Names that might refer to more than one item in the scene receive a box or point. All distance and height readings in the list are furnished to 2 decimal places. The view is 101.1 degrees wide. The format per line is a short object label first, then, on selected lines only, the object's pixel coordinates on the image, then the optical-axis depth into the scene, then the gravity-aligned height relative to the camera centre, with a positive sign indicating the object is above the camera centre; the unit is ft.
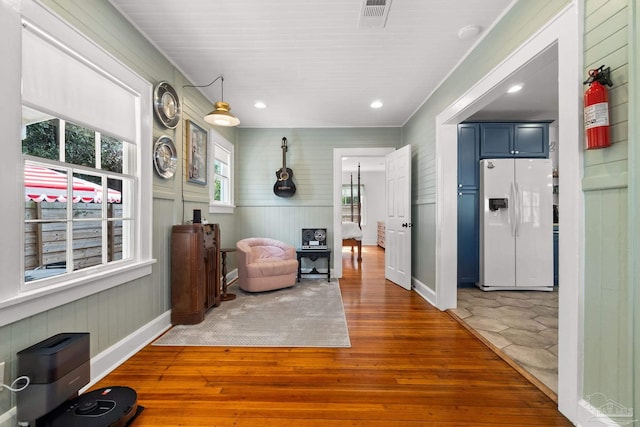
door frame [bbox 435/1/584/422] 4.53 +0.31
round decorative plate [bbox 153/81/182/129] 7.84 +3.45
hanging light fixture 9.04 +3.40
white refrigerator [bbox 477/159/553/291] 12.17 -0.51
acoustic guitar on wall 14.90 +1.87
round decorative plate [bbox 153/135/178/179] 7.84 +1.79
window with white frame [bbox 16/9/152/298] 4.76 +1.11
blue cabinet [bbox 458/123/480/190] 12.82 +2.89
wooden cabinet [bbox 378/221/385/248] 28.17 -2.16
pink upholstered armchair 11.79 -2.36
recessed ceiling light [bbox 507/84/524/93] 9.66 +4.66
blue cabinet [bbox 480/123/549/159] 12.76 +3.54
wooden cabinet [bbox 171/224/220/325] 8.46 -1.92
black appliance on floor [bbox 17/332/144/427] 4.19 -2.98
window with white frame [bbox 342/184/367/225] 30.78 +1.37
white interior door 12.52 -0.24
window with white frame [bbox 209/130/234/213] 12.10 +2.05
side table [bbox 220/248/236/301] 10.94 -3.02
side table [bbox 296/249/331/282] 14.06 -2.17
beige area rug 7.52 -3.62
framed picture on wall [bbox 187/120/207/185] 9.80 +2.39
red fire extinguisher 4.07 +1.65
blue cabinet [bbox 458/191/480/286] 12.82 -1.07
